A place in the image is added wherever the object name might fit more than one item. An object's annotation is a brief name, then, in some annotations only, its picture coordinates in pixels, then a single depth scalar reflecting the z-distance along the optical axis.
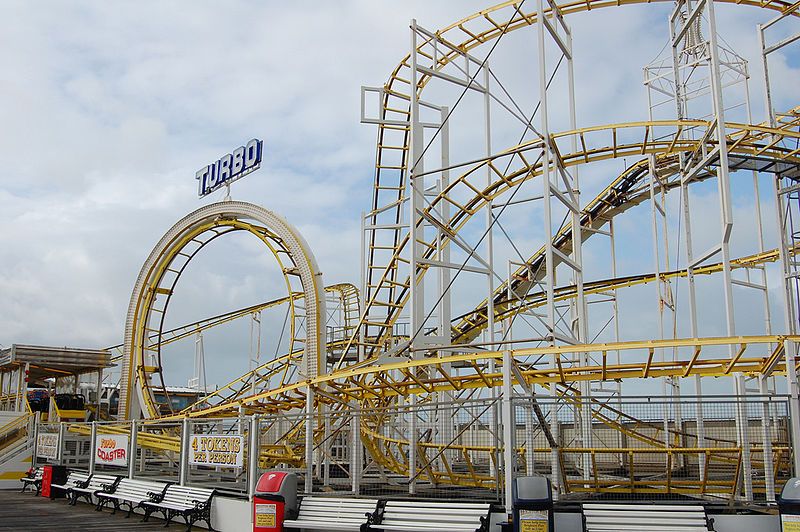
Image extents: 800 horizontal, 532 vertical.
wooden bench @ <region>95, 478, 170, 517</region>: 15.02
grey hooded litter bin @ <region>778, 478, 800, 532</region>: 8.73
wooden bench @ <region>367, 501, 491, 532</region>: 10.16
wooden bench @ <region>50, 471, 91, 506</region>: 17.44
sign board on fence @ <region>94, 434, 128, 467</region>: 17.20
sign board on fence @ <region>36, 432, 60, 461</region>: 20.95
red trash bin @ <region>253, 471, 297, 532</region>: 11.39
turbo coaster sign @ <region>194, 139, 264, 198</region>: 24.14
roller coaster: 10.84
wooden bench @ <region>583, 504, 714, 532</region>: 9.42
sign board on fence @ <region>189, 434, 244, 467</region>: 13.42
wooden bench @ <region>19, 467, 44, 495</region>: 19.69
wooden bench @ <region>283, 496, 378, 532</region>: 11.12
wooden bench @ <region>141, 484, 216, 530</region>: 13.29
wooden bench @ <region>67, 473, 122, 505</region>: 16.80
